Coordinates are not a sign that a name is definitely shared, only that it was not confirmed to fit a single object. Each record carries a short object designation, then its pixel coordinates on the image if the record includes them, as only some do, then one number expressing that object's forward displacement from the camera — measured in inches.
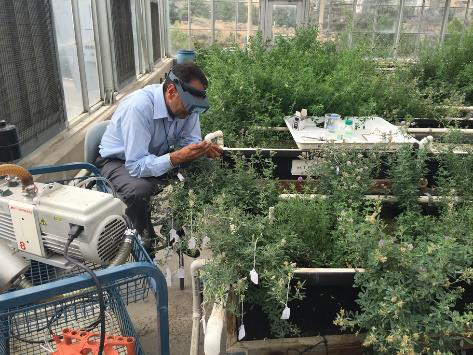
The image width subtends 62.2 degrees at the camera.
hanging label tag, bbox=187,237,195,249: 59.6
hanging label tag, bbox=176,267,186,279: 67.7
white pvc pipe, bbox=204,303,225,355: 44.1
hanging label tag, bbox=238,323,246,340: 50.0
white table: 93.1
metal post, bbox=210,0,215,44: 337.1
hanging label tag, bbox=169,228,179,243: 67.3
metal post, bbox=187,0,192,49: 342.3
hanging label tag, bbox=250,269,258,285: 49.5
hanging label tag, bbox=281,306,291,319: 48.6
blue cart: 41.8
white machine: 47.9
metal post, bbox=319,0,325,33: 334.0
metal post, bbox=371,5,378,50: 332.0
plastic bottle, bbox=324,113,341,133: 106.9
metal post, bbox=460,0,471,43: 336.7
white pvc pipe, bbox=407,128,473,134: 108.3
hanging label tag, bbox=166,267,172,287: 63.2
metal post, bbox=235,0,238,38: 340.2
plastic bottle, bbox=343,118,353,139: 99.4
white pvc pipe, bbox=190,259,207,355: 56.1
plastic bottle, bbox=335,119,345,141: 97.9
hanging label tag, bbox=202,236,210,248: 56.8
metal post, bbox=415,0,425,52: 332.8
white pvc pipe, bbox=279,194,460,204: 74.2
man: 77.9
